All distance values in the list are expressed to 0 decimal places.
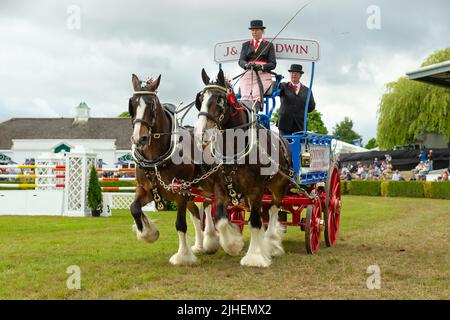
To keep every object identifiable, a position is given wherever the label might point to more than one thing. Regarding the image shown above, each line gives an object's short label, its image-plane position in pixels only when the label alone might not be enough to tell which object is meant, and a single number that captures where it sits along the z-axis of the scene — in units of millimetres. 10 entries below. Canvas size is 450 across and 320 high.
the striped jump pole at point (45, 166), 15422
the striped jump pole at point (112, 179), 15658
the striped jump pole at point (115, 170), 15883
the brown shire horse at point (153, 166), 6594
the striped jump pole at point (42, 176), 15650
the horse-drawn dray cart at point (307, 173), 8133
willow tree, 37781
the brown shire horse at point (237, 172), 6438
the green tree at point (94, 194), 15039
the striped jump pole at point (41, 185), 15427
